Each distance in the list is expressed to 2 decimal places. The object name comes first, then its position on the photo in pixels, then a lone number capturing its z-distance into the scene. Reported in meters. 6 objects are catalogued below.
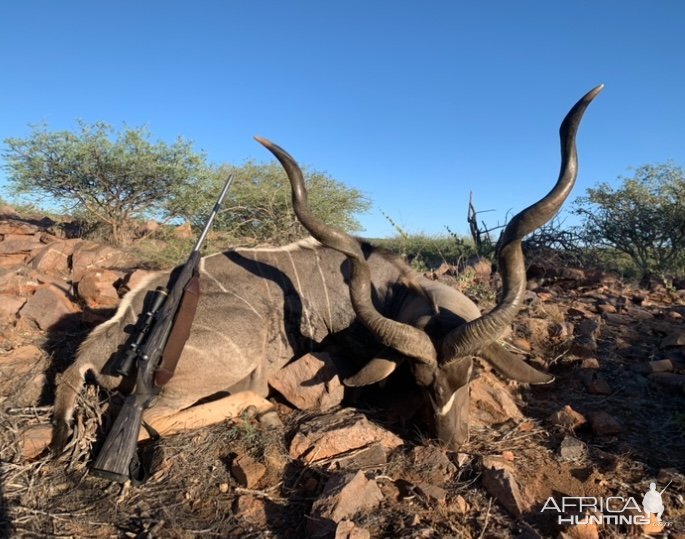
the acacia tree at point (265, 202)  8.38
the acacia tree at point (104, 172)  8.33
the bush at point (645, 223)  9.09
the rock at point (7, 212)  10.69
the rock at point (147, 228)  8.98
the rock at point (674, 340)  3.91
